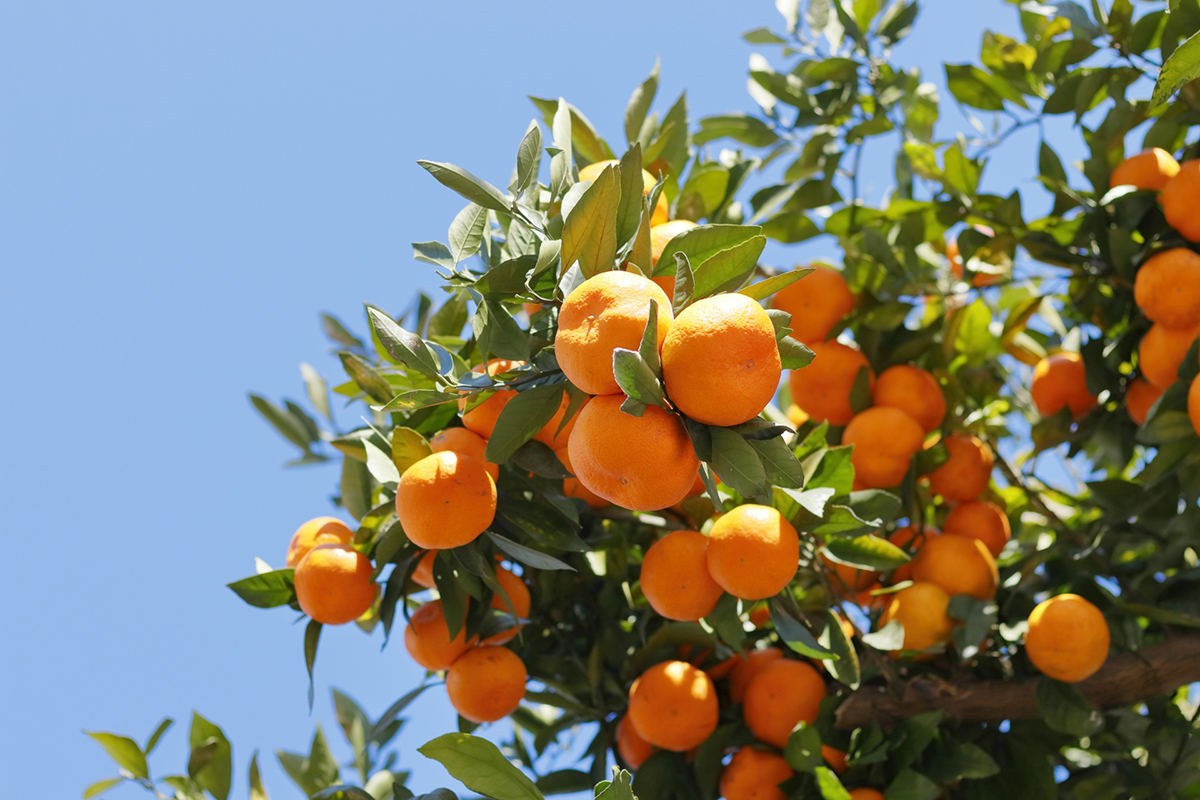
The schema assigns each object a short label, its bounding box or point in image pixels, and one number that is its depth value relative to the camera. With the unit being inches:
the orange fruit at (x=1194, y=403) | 109.3
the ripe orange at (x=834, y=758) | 112.7
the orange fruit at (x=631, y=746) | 115.2
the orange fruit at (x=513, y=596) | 110.9
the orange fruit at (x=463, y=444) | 106.9
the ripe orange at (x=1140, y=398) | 115.4
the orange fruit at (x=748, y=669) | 114.6
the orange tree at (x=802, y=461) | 102.4
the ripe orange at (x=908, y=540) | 116.9
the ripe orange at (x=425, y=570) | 110.0
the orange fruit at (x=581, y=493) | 109.9
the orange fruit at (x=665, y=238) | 104.7
